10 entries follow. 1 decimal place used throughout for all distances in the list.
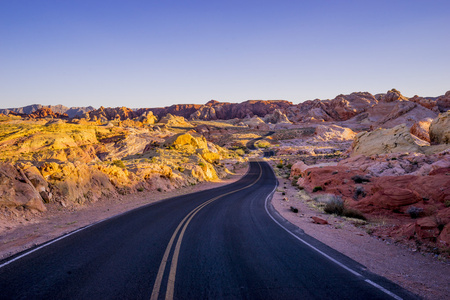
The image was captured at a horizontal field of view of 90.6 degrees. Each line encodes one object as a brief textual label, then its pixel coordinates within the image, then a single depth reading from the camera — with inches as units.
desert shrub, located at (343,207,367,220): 465.2
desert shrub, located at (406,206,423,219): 397.1
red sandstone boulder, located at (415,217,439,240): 290.8
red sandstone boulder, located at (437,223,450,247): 265.8
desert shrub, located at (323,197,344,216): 516.2
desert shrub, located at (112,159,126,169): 873.6
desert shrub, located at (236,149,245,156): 3046.3
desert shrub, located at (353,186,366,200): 605.1
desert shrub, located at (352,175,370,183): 730.2
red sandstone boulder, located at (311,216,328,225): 434.2
